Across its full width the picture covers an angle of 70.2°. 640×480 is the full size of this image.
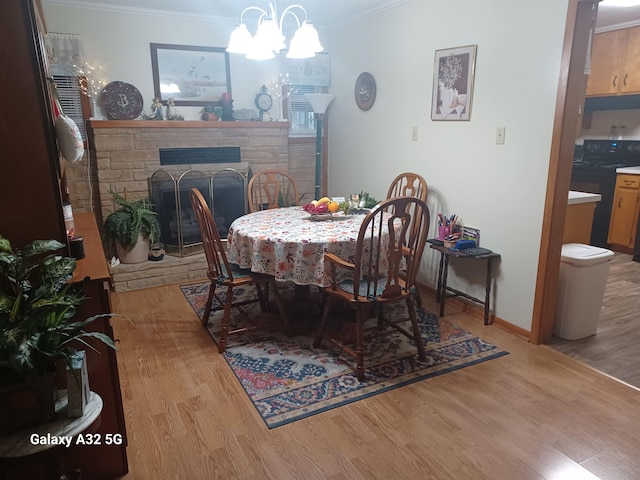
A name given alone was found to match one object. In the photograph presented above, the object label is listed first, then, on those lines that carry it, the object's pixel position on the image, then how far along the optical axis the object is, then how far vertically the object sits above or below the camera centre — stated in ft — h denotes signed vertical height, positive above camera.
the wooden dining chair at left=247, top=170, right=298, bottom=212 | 11.87 -1.89
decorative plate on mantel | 12.70 +0.82
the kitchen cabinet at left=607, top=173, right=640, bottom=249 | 14.55 -2.78
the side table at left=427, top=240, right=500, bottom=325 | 9.69 -3.39
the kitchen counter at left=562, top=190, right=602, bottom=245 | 9.75 -1.98
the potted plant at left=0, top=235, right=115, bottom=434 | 3.90 -1.74
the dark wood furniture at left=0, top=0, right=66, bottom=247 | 4.49 -0.06
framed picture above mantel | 13.37 +1.65
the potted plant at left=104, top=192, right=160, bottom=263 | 12.14 -2.57
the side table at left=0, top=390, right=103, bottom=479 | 3.92 -2.66
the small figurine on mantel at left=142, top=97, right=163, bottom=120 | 13.12 +0.51
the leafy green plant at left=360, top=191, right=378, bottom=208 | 10.89 -1.75
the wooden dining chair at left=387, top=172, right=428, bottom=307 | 10.93 -1.48
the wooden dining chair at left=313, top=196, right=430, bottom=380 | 7.28 -2.55
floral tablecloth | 8.09 -2.10
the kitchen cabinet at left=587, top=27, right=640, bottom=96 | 14.82 +1.98
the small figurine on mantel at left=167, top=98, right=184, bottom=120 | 13.24 +0.51
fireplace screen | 13.32 -2.16
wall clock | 13.47 +1.07
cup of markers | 10.50 -2.32
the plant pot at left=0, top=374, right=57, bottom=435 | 4.01 -2.37
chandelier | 7.84 +1.51
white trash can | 8.97 -3.22
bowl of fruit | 9.63 -1.69
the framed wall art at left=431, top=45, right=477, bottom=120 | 10.11 +0.97
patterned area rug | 7.22 -4.17
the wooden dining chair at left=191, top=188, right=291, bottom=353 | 8.34 -2.75
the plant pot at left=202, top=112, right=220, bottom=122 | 13.79 +0.37
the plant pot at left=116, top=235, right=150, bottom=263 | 12.34 -3.21
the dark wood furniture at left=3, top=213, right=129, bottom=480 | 5.06 -2.97
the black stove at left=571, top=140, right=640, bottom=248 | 15.31 -1.59
